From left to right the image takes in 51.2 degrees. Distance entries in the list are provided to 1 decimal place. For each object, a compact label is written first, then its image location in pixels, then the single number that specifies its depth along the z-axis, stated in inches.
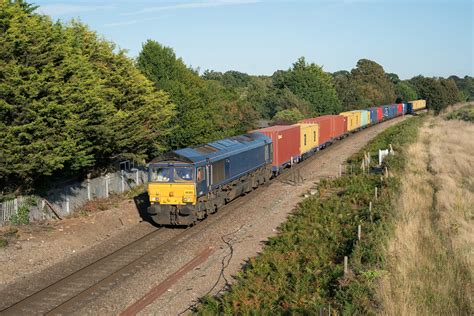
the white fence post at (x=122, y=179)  1185.1
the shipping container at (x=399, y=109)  3898.9
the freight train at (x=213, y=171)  821.9
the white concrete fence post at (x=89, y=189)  1040.1
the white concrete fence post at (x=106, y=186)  1112.8
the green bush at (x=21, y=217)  815.7
